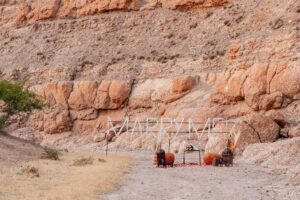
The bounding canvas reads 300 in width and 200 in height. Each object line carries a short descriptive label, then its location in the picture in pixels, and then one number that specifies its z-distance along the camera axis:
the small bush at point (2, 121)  36.33
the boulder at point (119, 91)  48.25
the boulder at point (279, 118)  35.51
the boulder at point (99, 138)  46.14
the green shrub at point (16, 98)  38.66
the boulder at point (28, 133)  49.63
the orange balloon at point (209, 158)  27.31
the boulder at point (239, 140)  32.97
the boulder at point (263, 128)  33.38
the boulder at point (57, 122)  50.12
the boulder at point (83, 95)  49.56
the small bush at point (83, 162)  25.38
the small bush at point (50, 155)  28.34
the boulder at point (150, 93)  45.97
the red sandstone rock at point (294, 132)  33.44
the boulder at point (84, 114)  49.59
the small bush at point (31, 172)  19.06
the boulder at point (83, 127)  49.18
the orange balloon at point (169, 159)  26.47
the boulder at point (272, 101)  38.59
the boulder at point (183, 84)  44.94
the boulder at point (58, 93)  50.66
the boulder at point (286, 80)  38.47
